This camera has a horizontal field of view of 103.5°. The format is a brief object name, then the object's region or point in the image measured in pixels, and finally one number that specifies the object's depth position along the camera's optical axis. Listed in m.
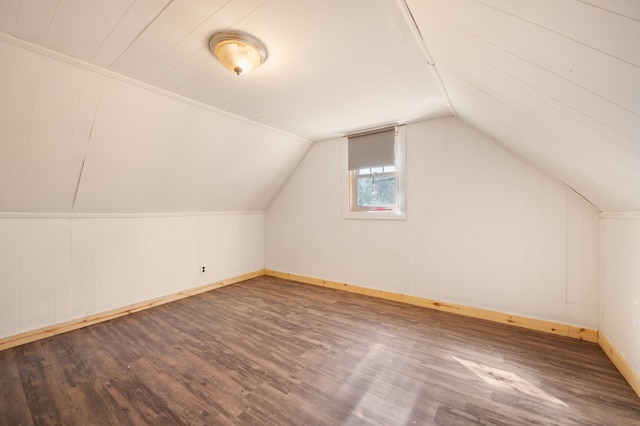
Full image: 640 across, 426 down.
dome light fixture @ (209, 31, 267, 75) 1.58
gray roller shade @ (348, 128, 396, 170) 3.35
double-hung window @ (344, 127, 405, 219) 3.32
